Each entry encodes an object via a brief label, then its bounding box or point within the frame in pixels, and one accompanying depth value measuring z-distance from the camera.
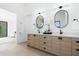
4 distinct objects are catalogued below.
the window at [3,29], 5.21
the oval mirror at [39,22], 3.08
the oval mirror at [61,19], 2.36
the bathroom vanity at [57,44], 1.66
